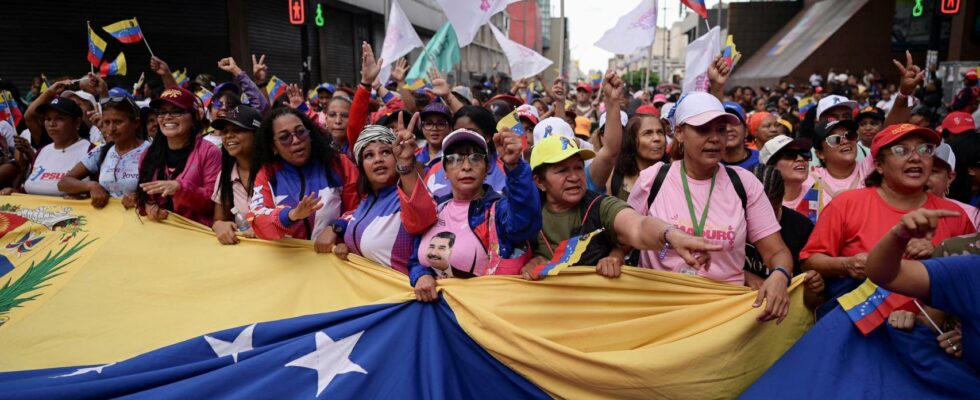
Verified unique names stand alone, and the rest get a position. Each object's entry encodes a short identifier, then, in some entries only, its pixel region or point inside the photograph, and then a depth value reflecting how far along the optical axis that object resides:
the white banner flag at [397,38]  8.21
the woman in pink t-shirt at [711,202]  3.01
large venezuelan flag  2.82
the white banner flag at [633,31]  7.53
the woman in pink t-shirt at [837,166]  4.55
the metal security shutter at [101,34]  15.86
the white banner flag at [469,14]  7.42
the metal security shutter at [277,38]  20.53
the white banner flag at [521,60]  8.40
